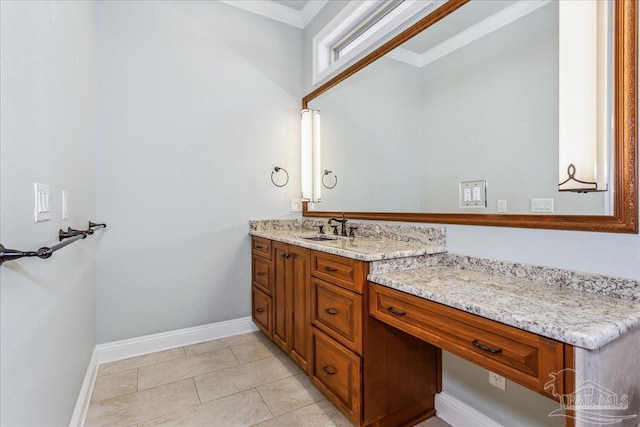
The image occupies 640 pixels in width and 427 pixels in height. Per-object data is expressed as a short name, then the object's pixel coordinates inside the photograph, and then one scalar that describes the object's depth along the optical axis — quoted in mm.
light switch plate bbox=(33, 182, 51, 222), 950
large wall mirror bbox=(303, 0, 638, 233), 1038
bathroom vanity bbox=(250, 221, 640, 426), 852
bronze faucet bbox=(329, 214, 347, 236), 2436
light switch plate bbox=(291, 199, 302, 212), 3111
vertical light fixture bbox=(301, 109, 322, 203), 2994
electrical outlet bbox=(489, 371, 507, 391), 1414
